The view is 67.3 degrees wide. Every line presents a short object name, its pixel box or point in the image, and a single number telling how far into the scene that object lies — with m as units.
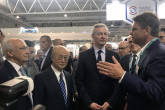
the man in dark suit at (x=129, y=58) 1.96
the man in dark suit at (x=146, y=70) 0.86
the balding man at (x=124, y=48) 2.74
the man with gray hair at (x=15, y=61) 1.20
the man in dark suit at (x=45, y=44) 2.65
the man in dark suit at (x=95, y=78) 1.59
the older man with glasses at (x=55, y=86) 1.41
